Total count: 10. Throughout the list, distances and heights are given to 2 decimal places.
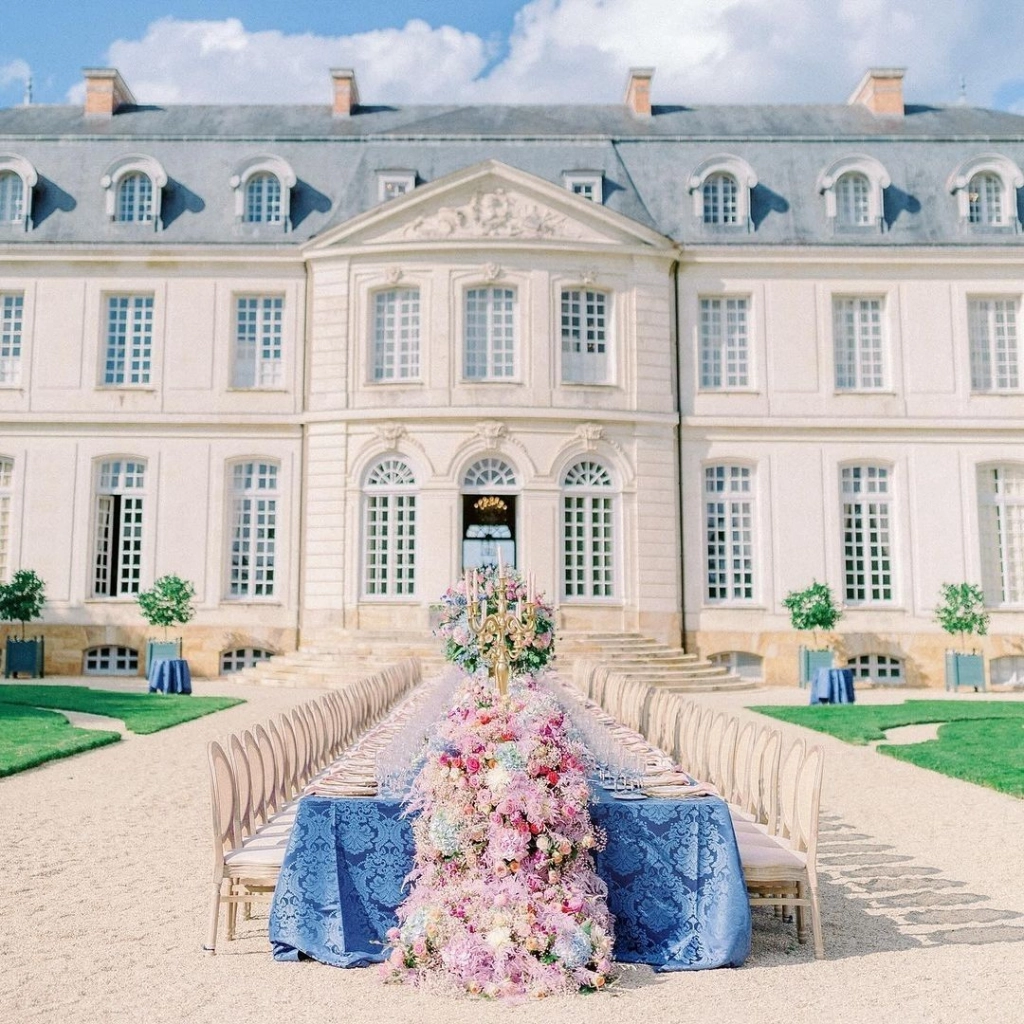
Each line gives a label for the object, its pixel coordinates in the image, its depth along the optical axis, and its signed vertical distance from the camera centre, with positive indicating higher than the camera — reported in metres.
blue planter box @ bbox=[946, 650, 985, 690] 17.84 -1.37
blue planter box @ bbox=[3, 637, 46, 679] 18.08 -1.15
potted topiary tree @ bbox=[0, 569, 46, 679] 17.83 -0.38
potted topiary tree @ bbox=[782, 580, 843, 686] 17.61 -0.37
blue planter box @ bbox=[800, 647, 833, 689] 18.03 -1.20
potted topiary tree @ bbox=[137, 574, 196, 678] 17.39 -0.26
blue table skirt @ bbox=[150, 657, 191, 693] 15.90 -1.31
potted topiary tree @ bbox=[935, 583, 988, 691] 17.75 -0.56
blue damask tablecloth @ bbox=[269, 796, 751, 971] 4.23 -1.20
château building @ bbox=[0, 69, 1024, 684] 18.33 +3.89
